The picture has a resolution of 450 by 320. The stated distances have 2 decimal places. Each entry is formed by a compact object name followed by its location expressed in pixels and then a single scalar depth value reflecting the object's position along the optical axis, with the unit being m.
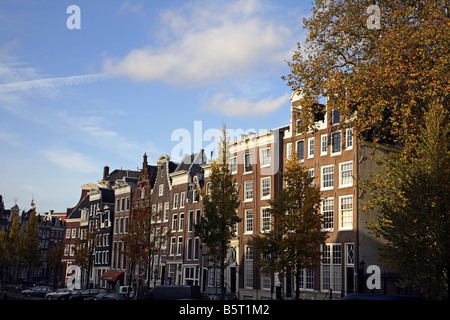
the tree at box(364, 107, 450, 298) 28.97
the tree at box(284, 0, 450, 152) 33.00
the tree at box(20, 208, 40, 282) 80.81
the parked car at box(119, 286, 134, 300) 57.21
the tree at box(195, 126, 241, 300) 46.91
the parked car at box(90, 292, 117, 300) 51.55
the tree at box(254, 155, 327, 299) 41.22
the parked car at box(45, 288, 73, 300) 62.41
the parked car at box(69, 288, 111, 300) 55.19
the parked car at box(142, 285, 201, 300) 35.94
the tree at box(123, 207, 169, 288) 63.81
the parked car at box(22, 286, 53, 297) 71.00
